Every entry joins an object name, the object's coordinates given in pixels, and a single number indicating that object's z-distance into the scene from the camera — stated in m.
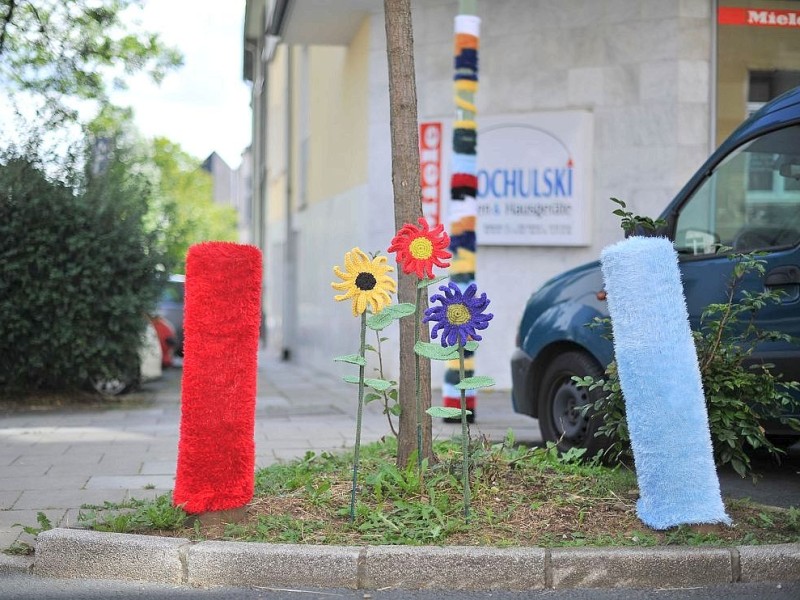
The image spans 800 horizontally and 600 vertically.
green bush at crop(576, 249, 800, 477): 5.03
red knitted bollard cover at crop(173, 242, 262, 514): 4.82
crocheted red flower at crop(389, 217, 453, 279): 4.93
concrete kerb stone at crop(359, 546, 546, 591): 4.35
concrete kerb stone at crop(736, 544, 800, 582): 4.37
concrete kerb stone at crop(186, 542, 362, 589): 4.40
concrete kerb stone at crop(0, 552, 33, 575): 4.66
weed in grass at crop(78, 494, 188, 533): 4.88
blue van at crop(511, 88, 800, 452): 5.83
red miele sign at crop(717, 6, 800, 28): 12.10
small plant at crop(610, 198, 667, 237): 5.26
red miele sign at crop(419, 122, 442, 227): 12.45
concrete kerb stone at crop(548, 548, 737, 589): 4.34
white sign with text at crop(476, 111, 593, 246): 12.39
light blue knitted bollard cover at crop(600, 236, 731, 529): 4.65
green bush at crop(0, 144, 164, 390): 11.16
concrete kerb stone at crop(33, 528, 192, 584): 4.52
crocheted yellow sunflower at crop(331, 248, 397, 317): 4.90
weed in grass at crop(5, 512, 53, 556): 4.82
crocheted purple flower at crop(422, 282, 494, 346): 4.80
